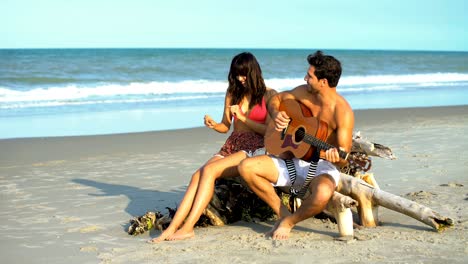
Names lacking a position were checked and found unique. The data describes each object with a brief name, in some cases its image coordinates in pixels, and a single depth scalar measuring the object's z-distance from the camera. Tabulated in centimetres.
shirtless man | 1027
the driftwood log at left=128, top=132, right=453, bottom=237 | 1056
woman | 1097
